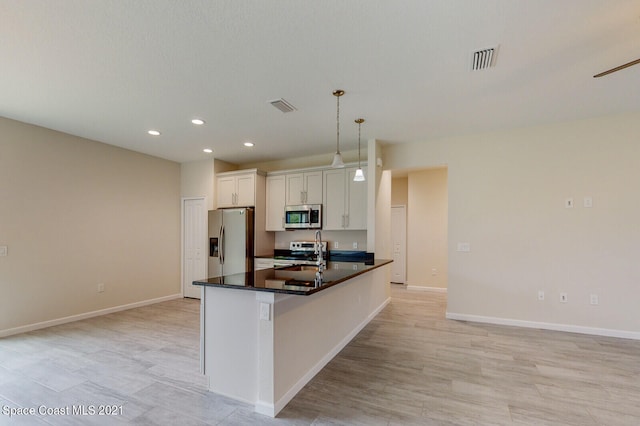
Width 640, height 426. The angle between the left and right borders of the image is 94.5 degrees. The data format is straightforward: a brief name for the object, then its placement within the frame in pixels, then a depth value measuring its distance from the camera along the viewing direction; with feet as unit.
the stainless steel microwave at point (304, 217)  17.24
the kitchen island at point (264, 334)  7.09
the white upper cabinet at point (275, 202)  18.61
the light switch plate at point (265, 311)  7.07
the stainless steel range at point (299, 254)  16.66
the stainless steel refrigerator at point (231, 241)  17.78
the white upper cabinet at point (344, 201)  16.26
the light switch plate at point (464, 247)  14.57
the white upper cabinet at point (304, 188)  17.42
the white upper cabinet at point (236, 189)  18.42
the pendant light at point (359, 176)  12.15
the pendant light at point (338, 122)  10.00
